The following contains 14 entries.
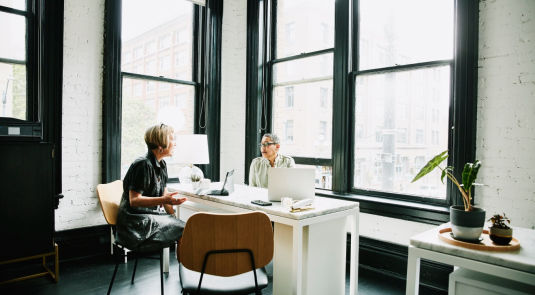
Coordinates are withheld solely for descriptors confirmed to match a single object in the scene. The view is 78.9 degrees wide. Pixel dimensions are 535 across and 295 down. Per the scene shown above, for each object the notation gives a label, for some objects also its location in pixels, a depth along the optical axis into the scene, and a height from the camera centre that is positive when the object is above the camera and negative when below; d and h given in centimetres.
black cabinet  255 -50
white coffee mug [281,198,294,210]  220 -41
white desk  203 -70
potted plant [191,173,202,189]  291 -35
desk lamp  316 -8
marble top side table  138 -52
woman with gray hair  341 -21
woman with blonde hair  211 -50
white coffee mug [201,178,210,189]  293 -39
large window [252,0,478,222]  278 +56
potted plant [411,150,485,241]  158 -35
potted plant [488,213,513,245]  155 -42
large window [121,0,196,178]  374 +83
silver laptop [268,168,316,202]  234 -29
